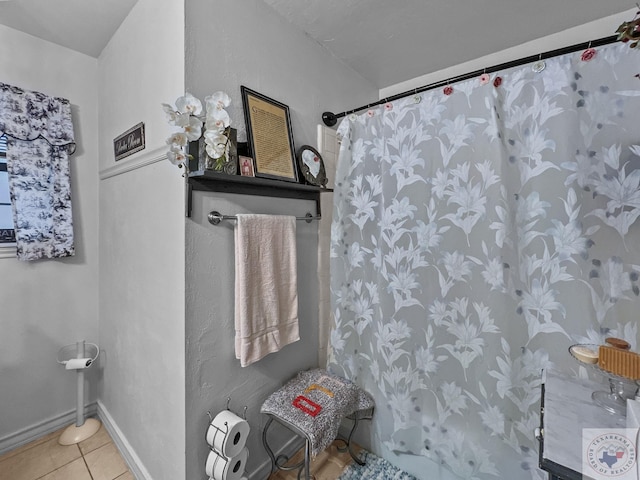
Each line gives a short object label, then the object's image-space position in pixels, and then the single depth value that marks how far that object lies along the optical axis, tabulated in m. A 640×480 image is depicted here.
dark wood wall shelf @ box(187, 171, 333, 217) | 1.08
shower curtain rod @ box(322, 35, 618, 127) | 0.93
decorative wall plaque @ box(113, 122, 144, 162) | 1.32
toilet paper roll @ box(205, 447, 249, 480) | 1.11
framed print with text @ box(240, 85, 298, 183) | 1.25
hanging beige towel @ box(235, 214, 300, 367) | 1.19
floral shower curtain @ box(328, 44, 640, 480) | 0.95
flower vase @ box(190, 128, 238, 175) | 1.05
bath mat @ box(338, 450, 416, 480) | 1.43
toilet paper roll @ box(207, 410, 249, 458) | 1.11
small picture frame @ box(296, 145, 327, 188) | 1.49
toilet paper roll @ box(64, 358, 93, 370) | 1.58
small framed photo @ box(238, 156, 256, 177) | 1.20
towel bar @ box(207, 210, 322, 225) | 1.15
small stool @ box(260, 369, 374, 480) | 1.21
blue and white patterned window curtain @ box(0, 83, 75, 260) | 1.48
